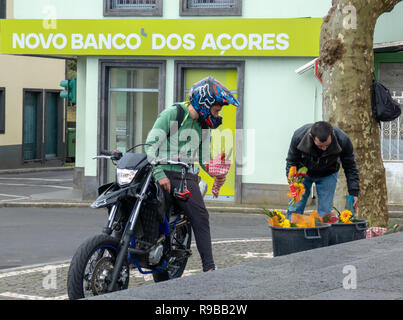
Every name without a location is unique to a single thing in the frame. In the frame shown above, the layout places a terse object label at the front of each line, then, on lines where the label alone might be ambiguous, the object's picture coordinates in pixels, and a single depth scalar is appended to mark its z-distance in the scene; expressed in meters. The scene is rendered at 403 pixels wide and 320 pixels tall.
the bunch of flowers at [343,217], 12.73
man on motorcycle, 11.54
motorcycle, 9.88
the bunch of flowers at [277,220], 12.01
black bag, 16.11
